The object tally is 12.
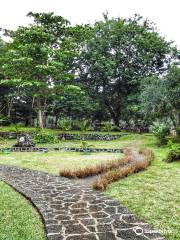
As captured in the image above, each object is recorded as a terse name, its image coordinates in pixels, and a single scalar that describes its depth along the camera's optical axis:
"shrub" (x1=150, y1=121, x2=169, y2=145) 21.19
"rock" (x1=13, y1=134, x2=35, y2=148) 19.72
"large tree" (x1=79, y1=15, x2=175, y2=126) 32.94
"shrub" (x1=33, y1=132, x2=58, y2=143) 24.61
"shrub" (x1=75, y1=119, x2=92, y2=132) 28.98
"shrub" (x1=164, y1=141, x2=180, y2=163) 13.65
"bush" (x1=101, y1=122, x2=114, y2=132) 34.56
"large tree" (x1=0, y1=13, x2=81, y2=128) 24.94
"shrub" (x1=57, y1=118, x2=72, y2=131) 29.52
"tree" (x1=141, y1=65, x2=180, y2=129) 21.14
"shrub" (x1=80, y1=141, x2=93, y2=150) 18.63
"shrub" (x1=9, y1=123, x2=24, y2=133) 26.18
